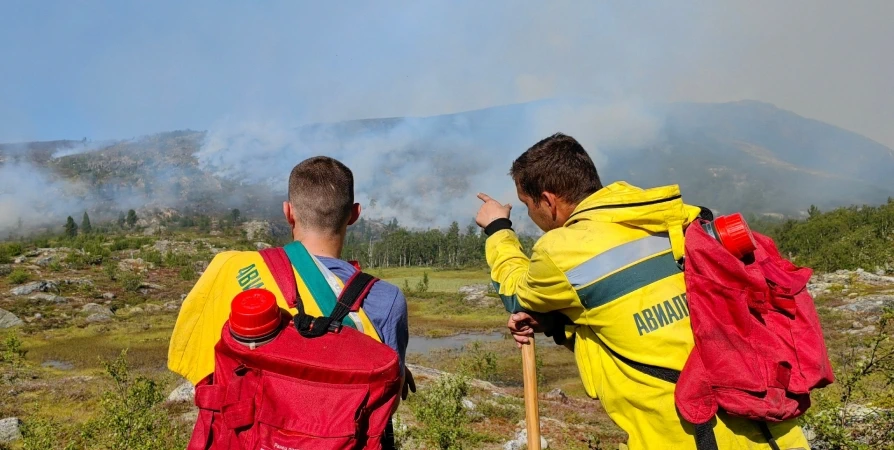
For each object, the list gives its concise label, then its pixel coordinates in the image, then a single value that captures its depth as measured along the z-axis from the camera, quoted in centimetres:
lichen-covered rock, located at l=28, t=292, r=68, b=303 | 5735
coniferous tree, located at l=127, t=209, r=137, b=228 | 14832
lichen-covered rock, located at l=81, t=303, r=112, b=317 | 5244
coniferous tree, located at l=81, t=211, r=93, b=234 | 13029
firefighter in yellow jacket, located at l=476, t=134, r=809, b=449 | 209
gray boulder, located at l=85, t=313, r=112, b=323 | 4956
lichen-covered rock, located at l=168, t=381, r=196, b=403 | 1684
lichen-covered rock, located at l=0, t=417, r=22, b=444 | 1348
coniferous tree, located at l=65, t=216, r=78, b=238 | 11808
